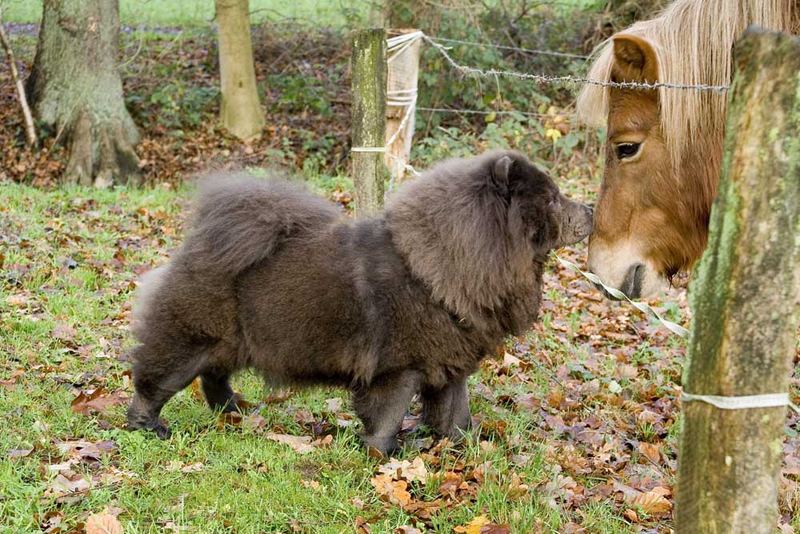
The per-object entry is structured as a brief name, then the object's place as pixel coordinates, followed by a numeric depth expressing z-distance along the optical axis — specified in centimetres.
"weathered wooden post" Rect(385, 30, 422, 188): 904
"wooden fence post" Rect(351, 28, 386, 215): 579
